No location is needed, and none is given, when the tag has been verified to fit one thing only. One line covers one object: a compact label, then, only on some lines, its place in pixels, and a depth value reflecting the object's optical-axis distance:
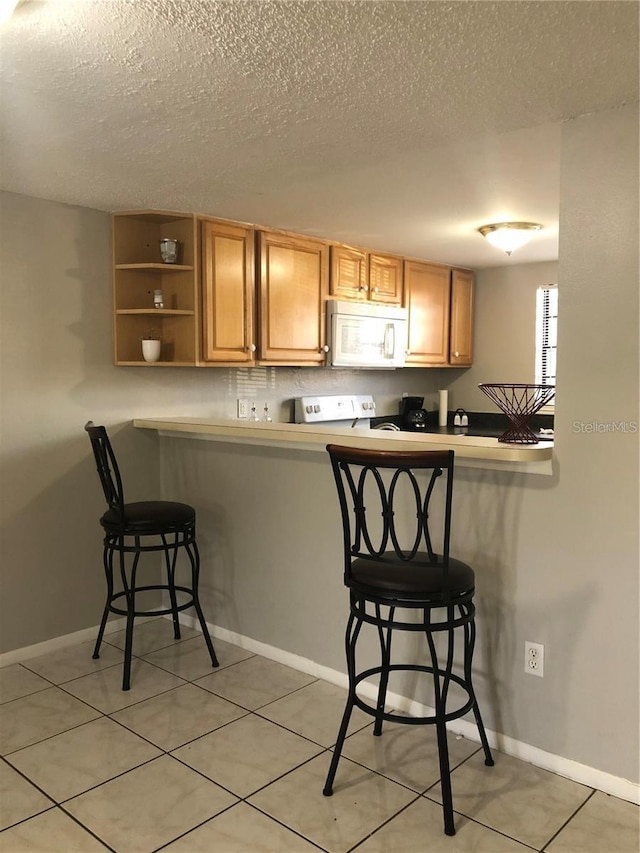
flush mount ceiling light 3.60
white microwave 4.18
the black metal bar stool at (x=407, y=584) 1.94
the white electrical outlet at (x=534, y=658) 2.28
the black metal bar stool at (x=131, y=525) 2.84
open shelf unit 3.37
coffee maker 5.23
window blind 5.00
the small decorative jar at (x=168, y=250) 3.38
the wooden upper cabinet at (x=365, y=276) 4.24
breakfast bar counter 2.21
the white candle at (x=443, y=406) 5.46
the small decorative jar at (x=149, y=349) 3.38
